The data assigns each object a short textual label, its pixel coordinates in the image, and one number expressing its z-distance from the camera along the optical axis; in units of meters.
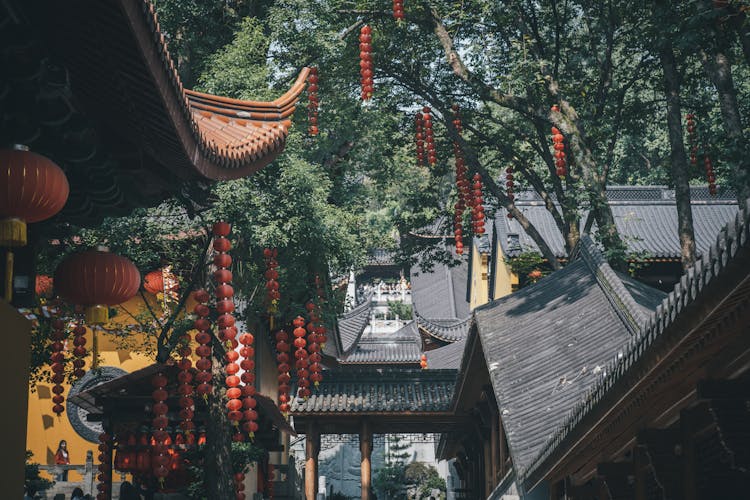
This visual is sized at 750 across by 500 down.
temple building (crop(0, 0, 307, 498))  4.98
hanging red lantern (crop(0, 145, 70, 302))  5.22
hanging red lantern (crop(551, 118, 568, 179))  16.05
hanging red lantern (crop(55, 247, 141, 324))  6.55
